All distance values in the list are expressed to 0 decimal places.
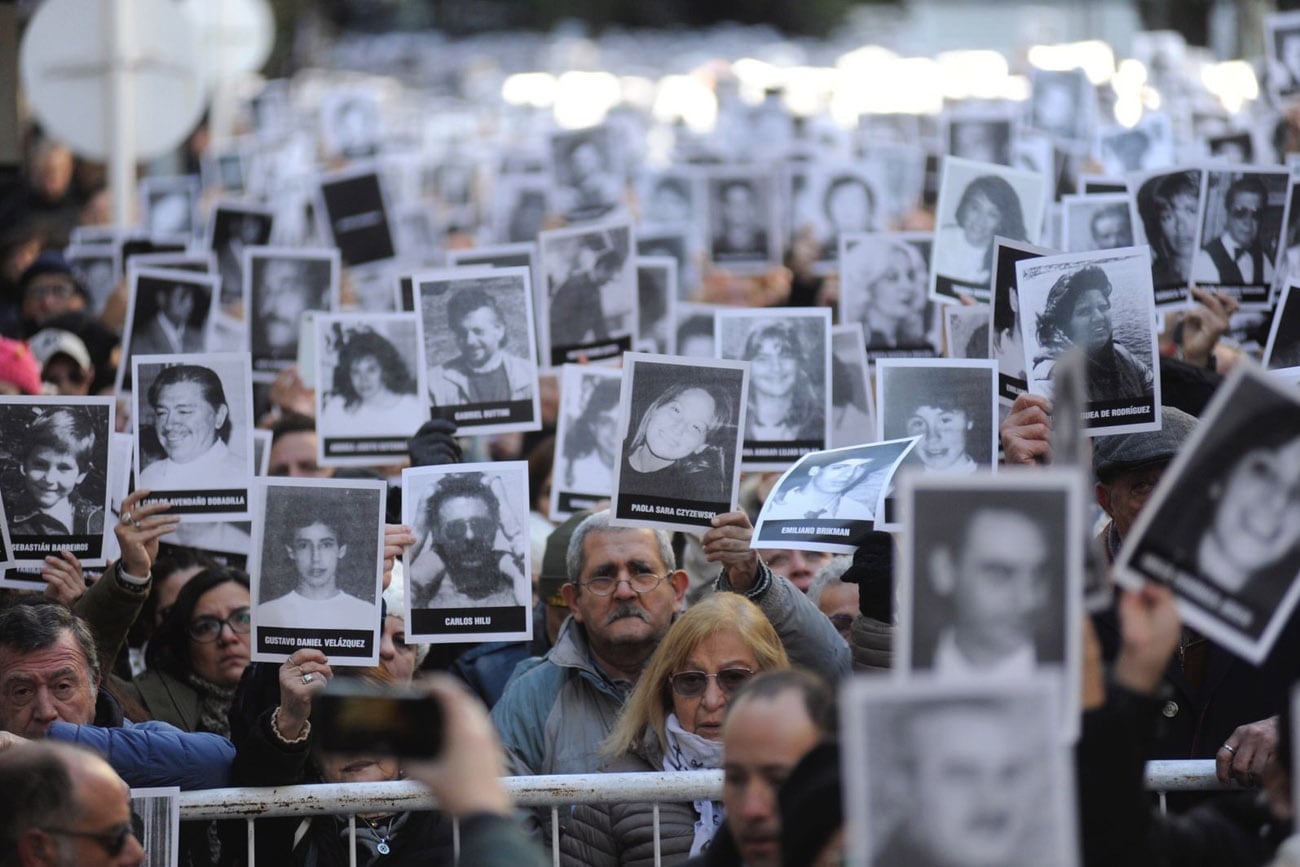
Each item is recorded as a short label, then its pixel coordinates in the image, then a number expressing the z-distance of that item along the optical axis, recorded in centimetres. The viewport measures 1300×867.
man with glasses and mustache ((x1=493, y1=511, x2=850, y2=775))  1077
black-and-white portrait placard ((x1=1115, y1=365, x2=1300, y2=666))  670
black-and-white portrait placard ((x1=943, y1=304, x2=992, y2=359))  1337
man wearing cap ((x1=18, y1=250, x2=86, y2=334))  2050
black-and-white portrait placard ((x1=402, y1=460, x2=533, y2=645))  1119
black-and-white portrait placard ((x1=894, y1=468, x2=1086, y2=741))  639
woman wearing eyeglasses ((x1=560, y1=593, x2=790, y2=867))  984
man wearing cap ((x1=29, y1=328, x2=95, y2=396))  1681
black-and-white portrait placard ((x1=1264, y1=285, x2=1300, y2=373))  1220
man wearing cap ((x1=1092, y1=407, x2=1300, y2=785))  934
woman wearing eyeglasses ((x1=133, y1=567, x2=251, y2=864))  1197
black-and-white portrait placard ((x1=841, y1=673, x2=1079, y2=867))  574
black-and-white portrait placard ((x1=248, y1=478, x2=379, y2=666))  1048
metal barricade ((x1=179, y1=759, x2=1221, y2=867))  949
